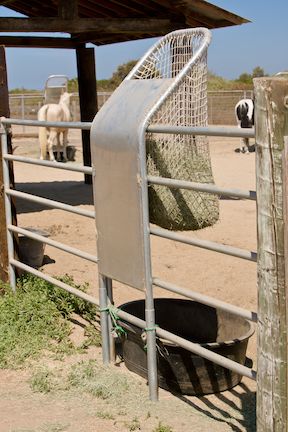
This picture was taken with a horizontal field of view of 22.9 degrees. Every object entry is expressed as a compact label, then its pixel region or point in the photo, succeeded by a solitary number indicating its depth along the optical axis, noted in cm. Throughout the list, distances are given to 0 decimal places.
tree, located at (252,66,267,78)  5534
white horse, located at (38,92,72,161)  1672
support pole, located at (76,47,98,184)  1159
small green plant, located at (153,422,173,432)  338
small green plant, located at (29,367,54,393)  400
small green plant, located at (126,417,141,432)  345
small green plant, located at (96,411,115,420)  359
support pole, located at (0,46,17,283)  525
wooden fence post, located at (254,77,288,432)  272
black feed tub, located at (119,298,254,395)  392
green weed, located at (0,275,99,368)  450
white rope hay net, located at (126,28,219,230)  373
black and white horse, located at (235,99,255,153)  1883
